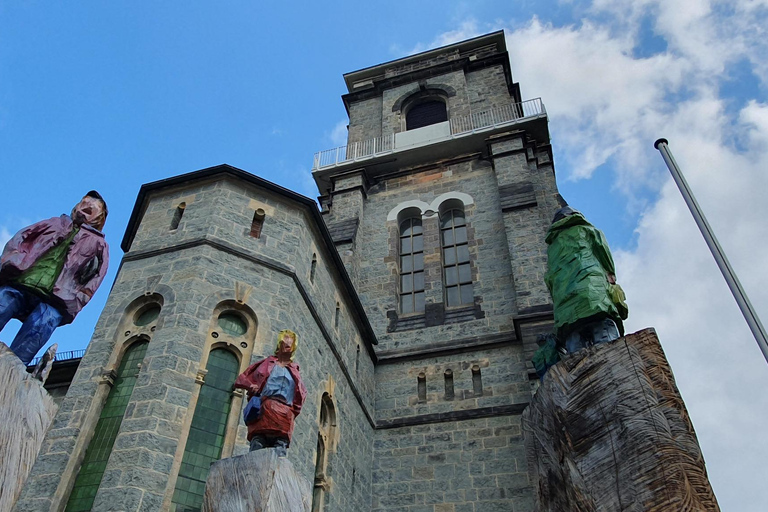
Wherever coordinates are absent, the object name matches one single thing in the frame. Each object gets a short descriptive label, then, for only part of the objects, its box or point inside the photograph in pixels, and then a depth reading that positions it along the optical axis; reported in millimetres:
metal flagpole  6382
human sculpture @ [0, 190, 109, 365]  5082
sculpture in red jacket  5273
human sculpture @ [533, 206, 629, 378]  6746
